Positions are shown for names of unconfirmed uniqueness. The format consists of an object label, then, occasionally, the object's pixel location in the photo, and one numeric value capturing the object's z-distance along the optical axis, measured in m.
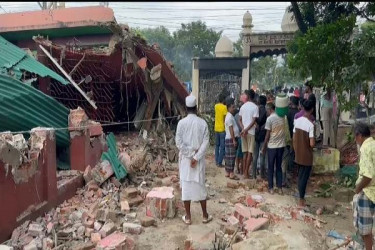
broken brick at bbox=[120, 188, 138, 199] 5.32
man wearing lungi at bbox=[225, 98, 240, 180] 6.80
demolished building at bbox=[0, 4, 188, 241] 4.53
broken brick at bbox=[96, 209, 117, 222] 4.61
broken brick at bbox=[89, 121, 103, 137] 6.10
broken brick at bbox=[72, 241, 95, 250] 3.91
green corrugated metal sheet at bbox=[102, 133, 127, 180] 5.98
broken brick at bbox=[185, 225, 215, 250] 4.00
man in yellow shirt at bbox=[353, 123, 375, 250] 3.62
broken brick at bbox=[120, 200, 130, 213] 4.98
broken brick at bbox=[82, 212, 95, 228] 4.50
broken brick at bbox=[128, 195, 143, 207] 5.17
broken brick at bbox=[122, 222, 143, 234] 4.43
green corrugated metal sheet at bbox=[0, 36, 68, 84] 6.28
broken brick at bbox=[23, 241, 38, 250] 3.89
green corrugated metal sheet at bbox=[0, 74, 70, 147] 5.33
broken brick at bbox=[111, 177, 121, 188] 5.84
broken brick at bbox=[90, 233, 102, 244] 4.17
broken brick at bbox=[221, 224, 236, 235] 4.37
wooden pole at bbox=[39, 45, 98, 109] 6.88
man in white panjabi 4.66
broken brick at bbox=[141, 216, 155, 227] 4.60
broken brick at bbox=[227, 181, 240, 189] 6.32
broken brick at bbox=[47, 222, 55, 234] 4.32
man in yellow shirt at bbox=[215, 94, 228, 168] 7.52
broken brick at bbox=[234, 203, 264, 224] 4.67
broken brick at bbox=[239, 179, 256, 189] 6.29
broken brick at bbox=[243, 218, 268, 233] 4.36
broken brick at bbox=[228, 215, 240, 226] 4.56
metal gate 15.70
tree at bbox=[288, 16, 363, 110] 5.65
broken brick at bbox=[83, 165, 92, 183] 5.75
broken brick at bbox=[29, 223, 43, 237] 4.23
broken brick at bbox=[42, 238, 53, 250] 4.04
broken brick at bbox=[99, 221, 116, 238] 4.25
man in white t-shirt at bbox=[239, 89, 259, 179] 6.52
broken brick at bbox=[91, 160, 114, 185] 5.78
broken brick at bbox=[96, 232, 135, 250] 3.93
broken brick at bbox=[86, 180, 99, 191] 5.60
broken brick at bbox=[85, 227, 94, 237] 4.34
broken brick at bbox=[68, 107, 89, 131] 5.89
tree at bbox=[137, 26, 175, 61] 46.28
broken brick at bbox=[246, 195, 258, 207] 5.36
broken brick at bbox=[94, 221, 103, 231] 4.44
